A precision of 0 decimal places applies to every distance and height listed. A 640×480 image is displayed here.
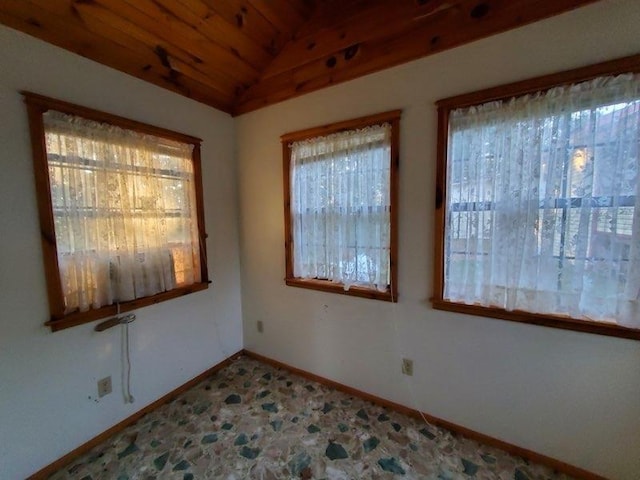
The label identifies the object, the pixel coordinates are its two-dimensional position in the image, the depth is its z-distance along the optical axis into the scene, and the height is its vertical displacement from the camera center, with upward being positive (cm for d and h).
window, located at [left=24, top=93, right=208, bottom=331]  146 +9
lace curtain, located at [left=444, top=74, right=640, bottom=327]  121 +7
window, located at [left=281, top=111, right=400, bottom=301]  180 +9
